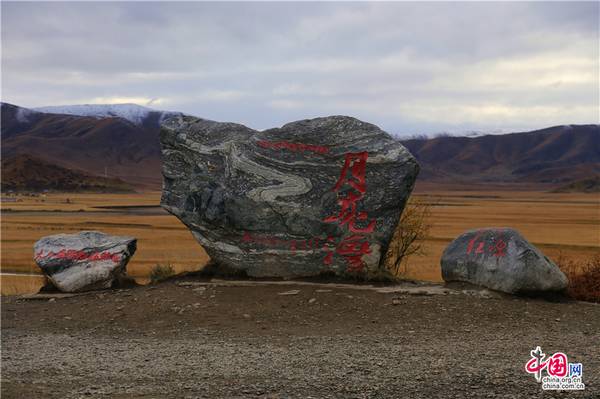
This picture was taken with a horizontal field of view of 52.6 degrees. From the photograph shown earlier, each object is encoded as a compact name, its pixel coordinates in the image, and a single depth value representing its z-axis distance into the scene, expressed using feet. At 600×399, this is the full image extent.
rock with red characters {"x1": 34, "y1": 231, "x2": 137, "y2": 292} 49.29
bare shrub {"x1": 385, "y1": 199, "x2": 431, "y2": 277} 60.29
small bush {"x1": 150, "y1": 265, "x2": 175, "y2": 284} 52.17
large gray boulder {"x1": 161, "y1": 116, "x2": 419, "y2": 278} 47.19
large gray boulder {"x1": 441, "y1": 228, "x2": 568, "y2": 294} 41.68
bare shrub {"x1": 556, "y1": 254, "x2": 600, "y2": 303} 44.27
